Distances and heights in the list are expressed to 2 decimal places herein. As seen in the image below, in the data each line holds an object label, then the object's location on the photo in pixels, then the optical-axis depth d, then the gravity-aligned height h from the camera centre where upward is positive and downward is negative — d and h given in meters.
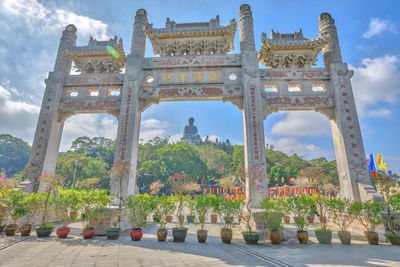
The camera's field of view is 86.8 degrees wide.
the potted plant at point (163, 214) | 6.23 -0.61
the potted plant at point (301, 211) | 6.28 -0.47
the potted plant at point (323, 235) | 6.26 -1.13
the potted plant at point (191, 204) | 6.92 -0.32
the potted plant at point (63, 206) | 6.42 -0.43
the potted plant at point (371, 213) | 6.19 -0.51
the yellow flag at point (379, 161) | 17.64 +2.89
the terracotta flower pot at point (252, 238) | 6.09 -1.20
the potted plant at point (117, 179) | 6.36 +0.53
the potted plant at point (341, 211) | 6.24 -0.46
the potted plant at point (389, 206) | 6.18 -0.30
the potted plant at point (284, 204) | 6.57 -0.27
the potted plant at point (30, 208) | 6.65 -0.49
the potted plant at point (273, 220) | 6.18 -0.73
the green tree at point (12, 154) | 50.16 +9.04
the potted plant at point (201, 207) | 6.28 -0.40
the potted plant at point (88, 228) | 6.44 -1.05
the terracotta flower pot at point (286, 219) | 10.81 -1.18
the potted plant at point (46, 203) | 6.50 -0.33
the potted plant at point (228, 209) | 6.33 -0.45
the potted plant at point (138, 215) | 6.20 -0.63
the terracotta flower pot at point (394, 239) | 6.08 -1.20
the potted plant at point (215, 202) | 6.65 -0.24
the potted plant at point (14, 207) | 6.69 -0.46
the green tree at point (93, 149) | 42.78 +8.77
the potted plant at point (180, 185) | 6.28 +0.28
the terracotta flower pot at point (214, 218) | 10.94 -1.18
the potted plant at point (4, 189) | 7.02 +0.11
